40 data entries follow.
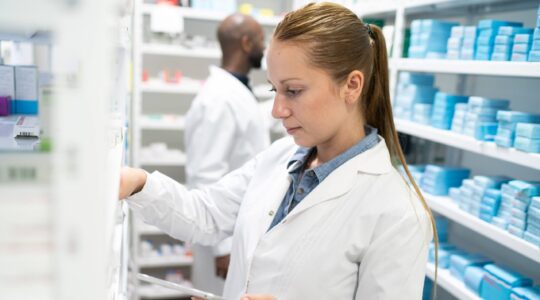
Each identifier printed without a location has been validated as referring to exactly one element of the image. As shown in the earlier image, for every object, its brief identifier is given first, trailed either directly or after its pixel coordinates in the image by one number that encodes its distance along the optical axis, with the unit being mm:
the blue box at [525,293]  1793
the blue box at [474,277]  2059
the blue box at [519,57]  1870
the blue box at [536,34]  1785
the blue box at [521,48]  1863
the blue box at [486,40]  2043
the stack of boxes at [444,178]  2451
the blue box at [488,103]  2096
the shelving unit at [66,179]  372
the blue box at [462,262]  2205
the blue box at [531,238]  1771
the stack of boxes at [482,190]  2066
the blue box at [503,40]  1947
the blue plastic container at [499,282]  1904
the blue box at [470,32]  2133
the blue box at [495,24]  2025
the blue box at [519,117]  1894
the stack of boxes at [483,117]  2041
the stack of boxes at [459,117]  2223
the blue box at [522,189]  1840
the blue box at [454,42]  2242
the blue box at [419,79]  2668
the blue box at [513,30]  1910
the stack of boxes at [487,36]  2029
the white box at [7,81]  1127
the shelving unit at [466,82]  1867
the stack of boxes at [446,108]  2342
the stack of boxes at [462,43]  2150
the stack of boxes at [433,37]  2398
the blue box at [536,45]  1784
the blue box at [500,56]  1957
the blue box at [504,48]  1950
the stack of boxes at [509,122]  1896
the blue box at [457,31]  2238
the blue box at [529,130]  1787
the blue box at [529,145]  1794
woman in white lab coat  1122
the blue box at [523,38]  1852
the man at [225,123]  2555
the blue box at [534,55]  1779
